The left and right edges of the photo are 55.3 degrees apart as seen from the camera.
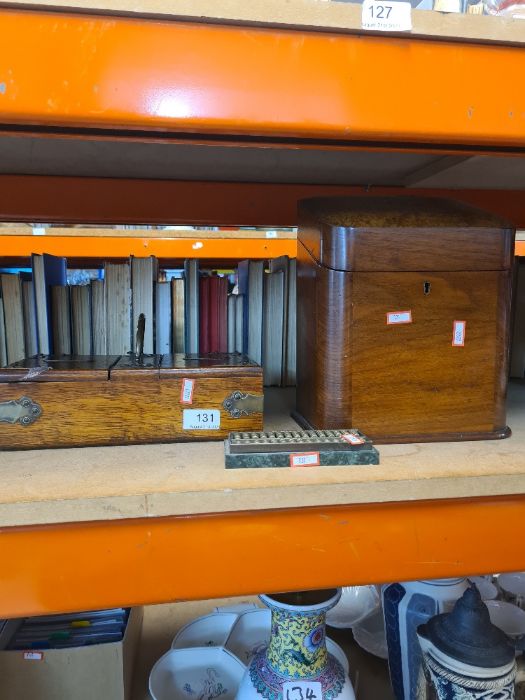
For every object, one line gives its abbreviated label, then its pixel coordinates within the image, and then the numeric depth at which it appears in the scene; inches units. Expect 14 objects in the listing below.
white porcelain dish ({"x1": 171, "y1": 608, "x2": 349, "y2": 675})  35.6
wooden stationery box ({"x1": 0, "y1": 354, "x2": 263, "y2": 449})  22.3
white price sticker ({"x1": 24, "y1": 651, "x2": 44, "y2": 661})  28.1
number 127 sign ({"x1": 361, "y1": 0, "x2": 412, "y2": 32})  18.8
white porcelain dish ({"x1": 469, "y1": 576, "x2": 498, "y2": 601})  36.5
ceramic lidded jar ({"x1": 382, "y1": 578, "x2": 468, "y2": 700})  29.9
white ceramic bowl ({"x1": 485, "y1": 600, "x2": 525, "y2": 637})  32.3
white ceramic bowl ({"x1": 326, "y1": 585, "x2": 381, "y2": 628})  39.0
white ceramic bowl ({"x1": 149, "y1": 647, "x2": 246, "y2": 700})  31.8
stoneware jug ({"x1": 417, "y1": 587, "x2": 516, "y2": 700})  23.8
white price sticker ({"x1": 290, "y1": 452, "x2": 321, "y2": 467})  20.5
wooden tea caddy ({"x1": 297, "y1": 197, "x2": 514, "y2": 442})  22.8
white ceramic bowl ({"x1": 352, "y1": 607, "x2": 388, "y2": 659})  36.8
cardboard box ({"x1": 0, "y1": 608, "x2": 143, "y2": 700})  28.3
